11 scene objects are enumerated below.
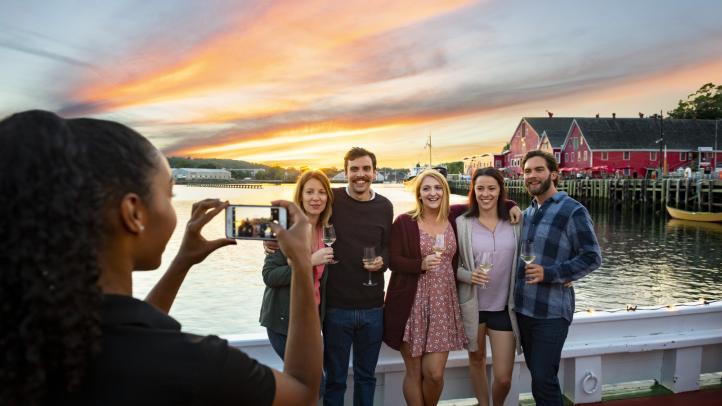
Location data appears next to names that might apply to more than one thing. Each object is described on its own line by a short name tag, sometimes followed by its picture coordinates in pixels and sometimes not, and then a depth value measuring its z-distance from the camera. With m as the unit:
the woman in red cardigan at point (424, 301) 3.15
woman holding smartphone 0.72
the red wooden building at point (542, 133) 50.03
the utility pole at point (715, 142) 42.94
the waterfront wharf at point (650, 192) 26.91
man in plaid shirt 2.89
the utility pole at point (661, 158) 39.40
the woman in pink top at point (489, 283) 3.16
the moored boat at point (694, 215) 24.86
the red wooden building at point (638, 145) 43.28
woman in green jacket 2.88
